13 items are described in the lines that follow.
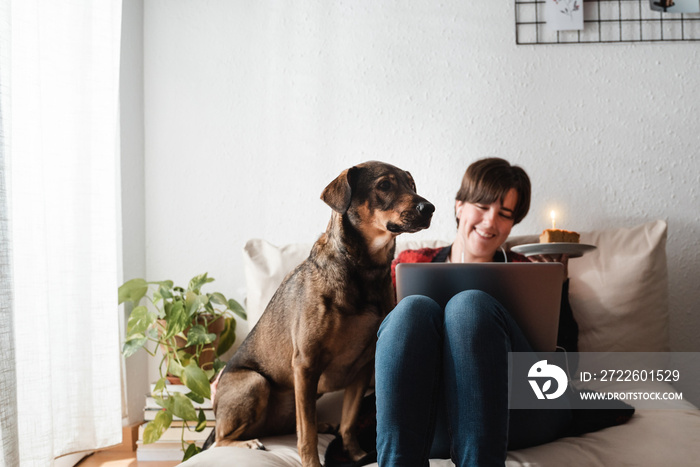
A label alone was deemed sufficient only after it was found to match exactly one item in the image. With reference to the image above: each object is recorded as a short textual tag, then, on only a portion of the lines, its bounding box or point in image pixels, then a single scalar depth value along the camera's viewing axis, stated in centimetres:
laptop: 115
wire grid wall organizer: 207
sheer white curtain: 134
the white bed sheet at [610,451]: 113
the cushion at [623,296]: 164
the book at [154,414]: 190
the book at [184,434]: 190
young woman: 100
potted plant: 177
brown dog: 131
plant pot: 192
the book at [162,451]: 191
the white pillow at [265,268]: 176
